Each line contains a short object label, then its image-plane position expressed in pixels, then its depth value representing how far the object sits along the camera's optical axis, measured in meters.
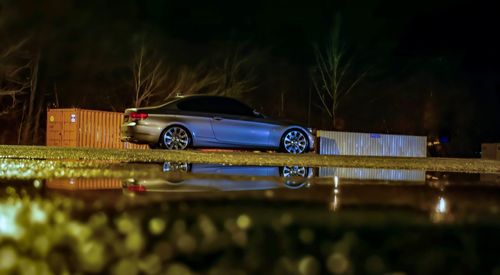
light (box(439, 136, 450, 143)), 30.81
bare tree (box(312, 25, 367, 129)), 31.34
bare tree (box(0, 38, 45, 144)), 25.12
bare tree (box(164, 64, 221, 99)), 29.00
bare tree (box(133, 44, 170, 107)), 28.25
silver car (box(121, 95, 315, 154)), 12.03
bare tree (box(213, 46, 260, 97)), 30.11
